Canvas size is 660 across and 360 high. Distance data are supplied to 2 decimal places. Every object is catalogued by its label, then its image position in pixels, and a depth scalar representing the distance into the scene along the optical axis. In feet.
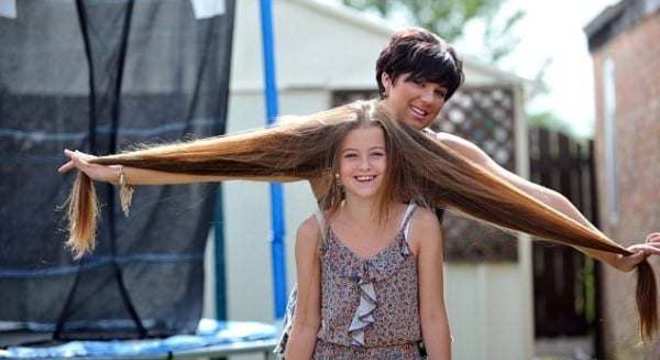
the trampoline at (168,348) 34.73
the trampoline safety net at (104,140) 34.53
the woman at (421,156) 22.93
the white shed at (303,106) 55.21
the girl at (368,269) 21.67
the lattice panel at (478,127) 58.03
